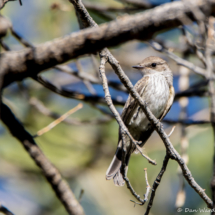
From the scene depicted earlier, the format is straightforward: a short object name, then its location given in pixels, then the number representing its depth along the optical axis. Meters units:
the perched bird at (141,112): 9.35
